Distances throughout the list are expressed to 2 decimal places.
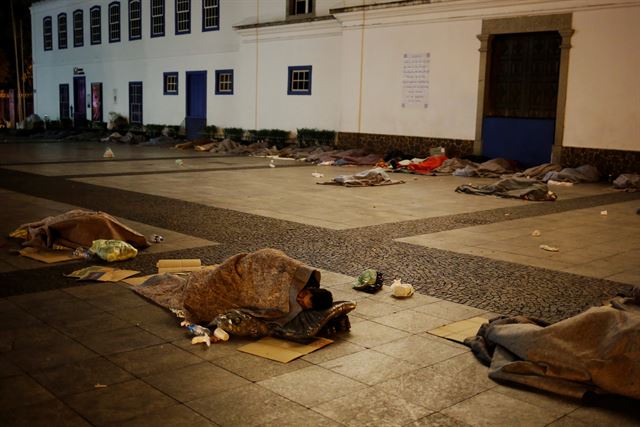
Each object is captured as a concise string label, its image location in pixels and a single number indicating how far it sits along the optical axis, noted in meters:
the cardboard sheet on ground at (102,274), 6.18
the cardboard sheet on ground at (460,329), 4.89
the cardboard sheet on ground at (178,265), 6.52
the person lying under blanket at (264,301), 4.78
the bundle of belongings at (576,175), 15.14
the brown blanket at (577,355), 3.88
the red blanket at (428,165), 17.23
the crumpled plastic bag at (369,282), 6.06
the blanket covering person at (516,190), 12.27
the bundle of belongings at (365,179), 13.95
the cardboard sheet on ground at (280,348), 4.44
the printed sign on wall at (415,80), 19.02
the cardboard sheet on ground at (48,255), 6.88
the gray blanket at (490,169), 16.38
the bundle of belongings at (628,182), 14.04
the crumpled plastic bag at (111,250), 6.87
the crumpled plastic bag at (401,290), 5.86
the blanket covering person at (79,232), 7.30
